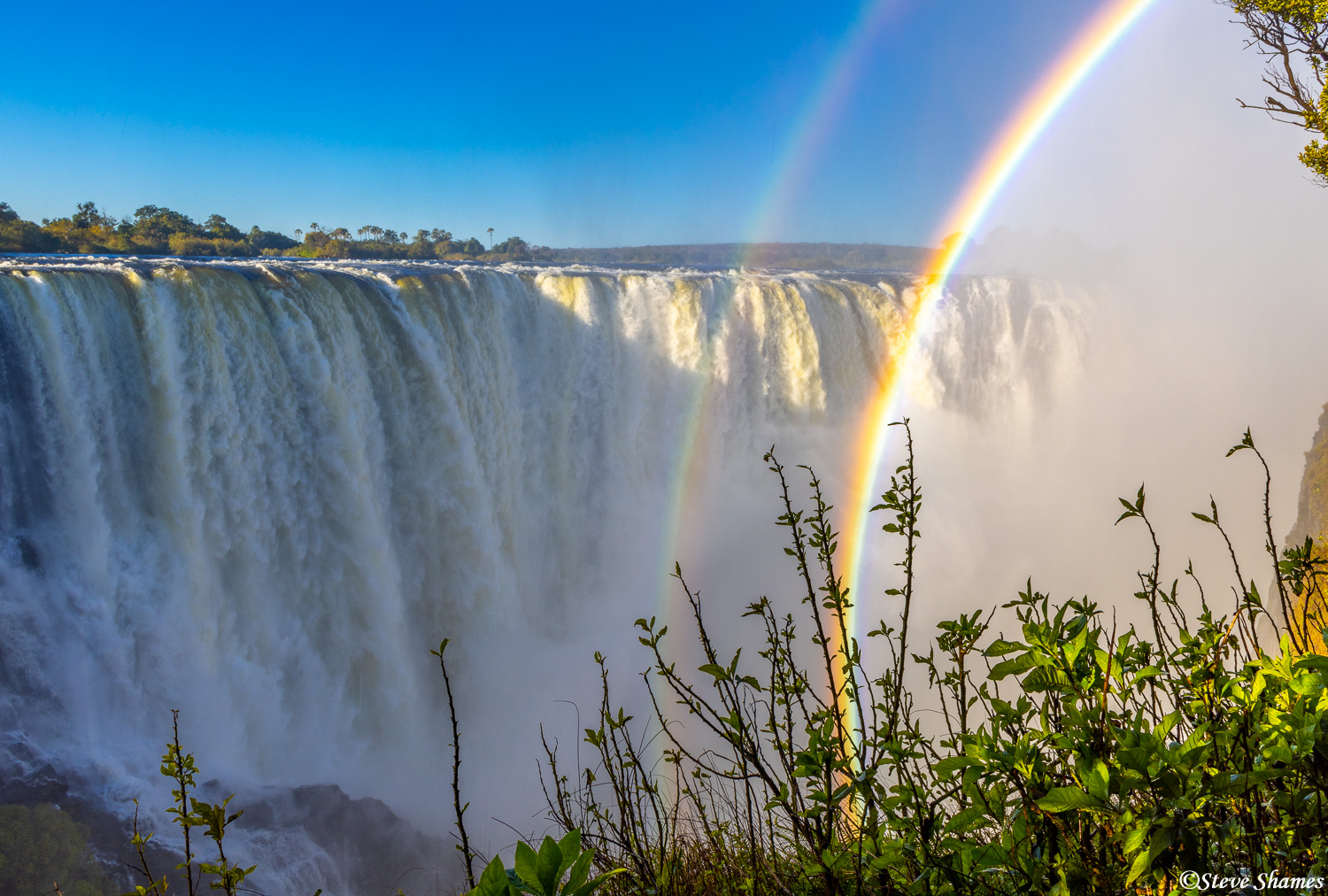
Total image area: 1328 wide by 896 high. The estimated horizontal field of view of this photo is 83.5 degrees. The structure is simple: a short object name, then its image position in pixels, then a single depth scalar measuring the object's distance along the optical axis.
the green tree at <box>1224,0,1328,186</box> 8.34
